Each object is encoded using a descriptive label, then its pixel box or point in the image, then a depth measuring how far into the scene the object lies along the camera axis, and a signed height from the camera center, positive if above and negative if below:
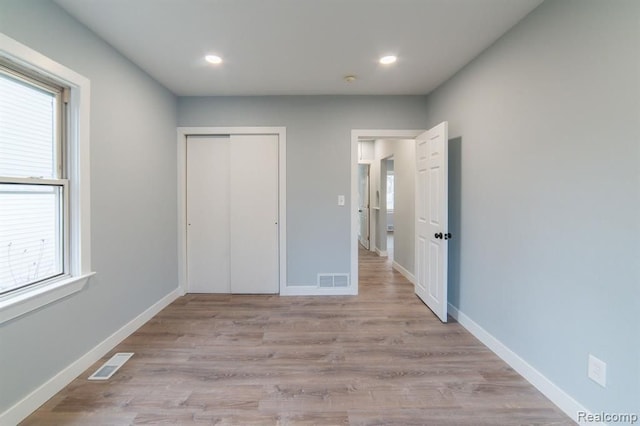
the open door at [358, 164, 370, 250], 7.18 +0.09
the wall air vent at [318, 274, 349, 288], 3.72 -0.90
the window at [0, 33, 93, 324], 1.67 +0.17
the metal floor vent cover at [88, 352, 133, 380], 2.03 -1.14
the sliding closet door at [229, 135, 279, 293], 3.70 -0.06
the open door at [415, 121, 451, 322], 2.85 -0.11
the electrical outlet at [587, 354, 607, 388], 1.51 -0.84
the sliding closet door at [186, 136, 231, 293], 3.74 -0.07
